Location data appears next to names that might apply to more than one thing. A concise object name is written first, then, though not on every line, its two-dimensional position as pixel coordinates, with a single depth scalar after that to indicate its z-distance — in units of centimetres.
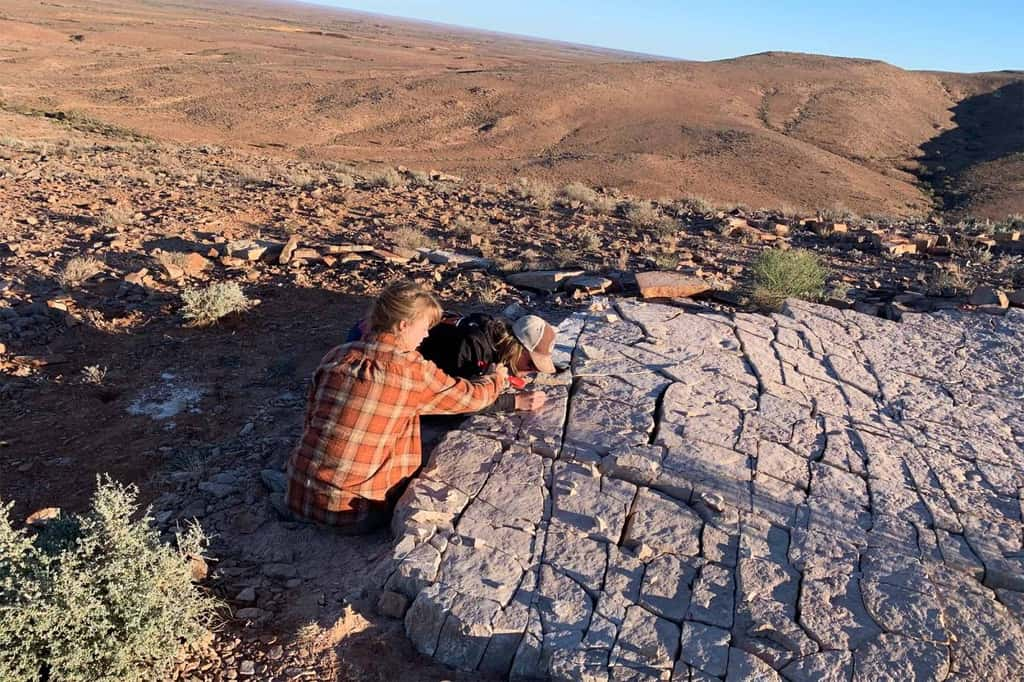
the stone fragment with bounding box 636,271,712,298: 668
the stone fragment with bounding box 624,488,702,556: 340
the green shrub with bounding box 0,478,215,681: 259
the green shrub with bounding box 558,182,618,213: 1167
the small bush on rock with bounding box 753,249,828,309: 664
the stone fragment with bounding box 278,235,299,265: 789
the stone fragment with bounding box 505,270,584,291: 725
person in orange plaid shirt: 327
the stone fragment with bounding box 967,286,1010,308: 660
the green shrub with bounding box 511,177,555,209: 1177
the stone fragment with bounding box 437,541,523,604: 312
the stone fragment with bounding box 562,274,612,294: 696
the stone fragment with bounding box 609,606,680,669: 285
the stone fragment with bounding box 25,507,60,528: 358
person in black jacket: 441
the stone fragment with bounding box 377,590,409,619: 314
